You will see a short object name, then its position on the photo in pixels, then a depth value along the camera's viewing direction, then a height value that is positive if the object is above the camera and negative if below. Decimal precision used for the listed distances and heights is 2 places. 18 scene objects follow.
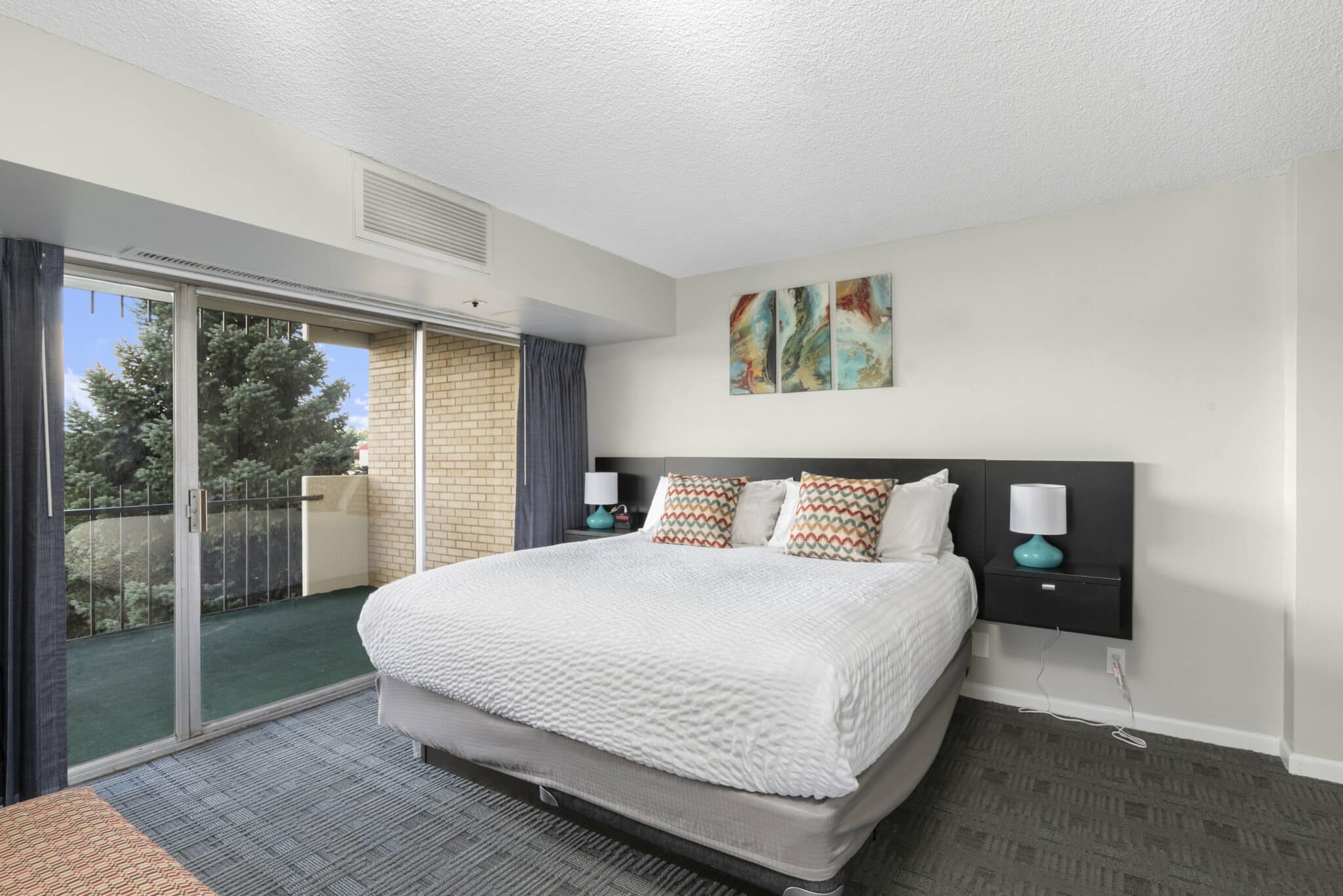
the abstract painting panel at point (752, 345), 4.17 +0.61
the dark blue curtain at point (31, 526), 2.31 -0.29
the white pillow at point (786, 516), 3.51 -0.38
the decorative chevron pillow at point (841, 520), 3.08 -0.36
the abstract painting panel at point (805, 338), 3.97 +0.63
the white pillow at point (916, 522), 3.15 -0.37
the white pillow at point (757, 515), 3.59 -0.38
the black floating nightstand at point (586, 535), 4.45 -0.60
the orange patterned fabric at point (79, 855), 1.20 -0.79
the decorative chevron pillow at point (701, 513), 3.55 -0.37
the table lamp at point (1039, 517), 2.96 -0.32
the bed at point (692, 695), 1.70 -0.73
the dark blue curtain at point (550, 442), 4.43 +0.01
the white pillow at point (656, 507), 3.94 -0.38
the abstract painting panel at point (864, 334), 3.76 +0.63
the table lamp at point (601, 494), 4.50 -0.34
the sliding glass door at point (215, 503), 2.71 -0.28
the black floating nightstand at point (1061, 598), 2.79 -0.66
